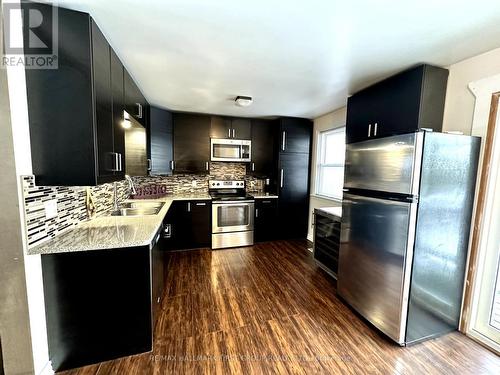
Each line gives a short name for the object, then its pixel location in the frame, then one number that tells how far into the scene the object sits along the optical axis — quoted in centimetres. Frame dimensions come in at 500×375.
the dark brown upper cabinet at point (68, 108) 124
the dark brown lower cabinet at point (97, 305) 140
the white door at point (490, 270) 165
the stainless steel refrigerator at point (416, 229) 158
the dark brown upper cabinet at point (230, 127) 372
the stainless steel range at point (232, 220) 357
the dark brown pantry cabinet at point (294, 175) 384
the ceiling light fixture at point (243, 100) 273
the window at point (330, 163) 349
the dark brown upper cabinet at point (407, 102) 178
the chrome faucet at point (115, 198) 252
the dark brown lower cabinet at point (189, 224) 342
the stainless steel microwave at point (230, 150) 374
